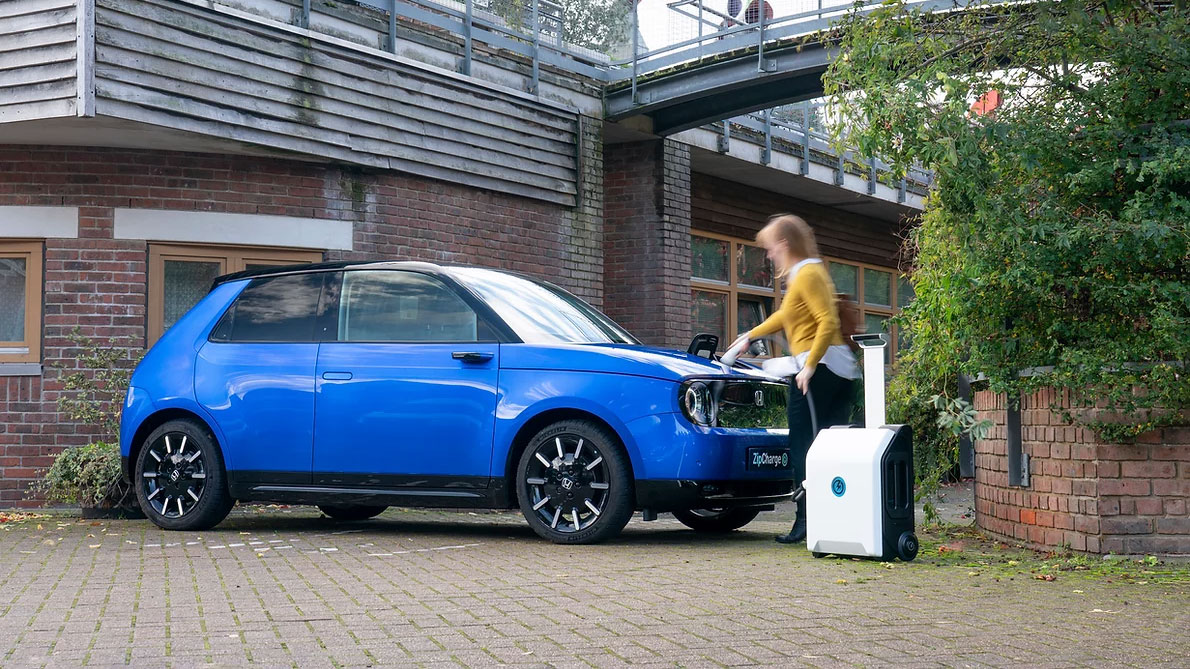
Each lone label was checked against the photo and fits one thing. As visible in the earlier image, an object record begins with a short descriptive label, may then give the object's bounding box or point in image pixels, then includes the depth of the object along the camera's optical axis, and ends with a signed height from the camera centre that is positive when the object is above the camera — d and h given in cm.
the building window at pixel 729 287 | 1902 +155
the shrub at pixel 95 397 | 1103 +0
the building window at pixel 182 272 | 1247 +112
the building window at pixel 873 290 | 2373 +188
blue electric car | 786 -8
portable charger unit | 704 -45
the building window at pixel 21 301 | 1219 +83
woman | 775 +28
